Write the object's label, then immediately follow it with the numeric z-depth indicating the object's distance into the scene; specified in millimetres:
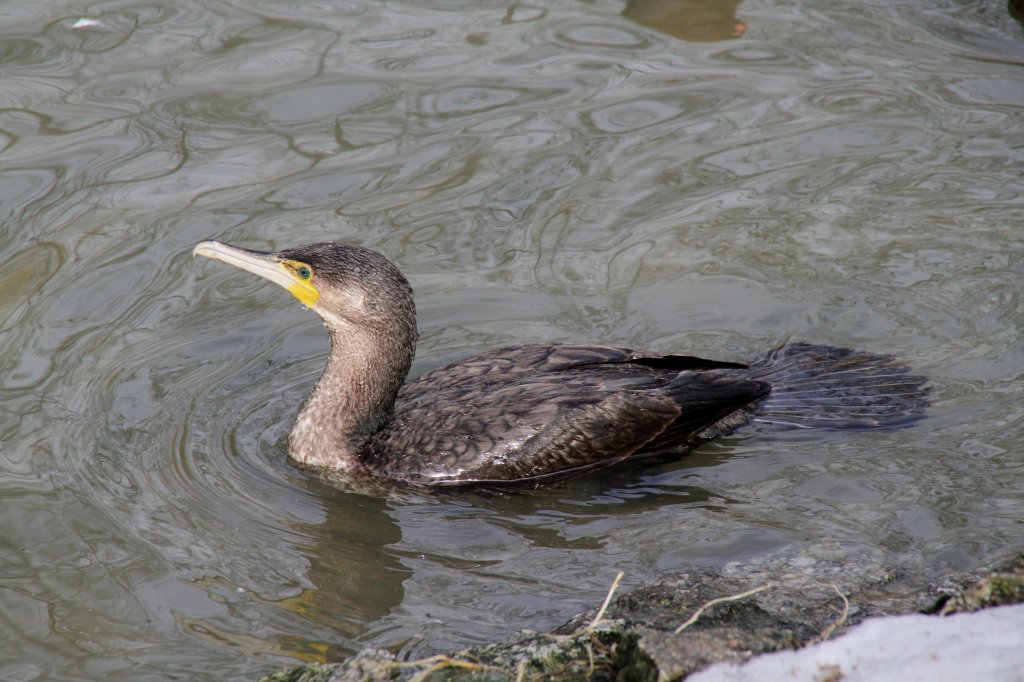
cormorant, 11164
